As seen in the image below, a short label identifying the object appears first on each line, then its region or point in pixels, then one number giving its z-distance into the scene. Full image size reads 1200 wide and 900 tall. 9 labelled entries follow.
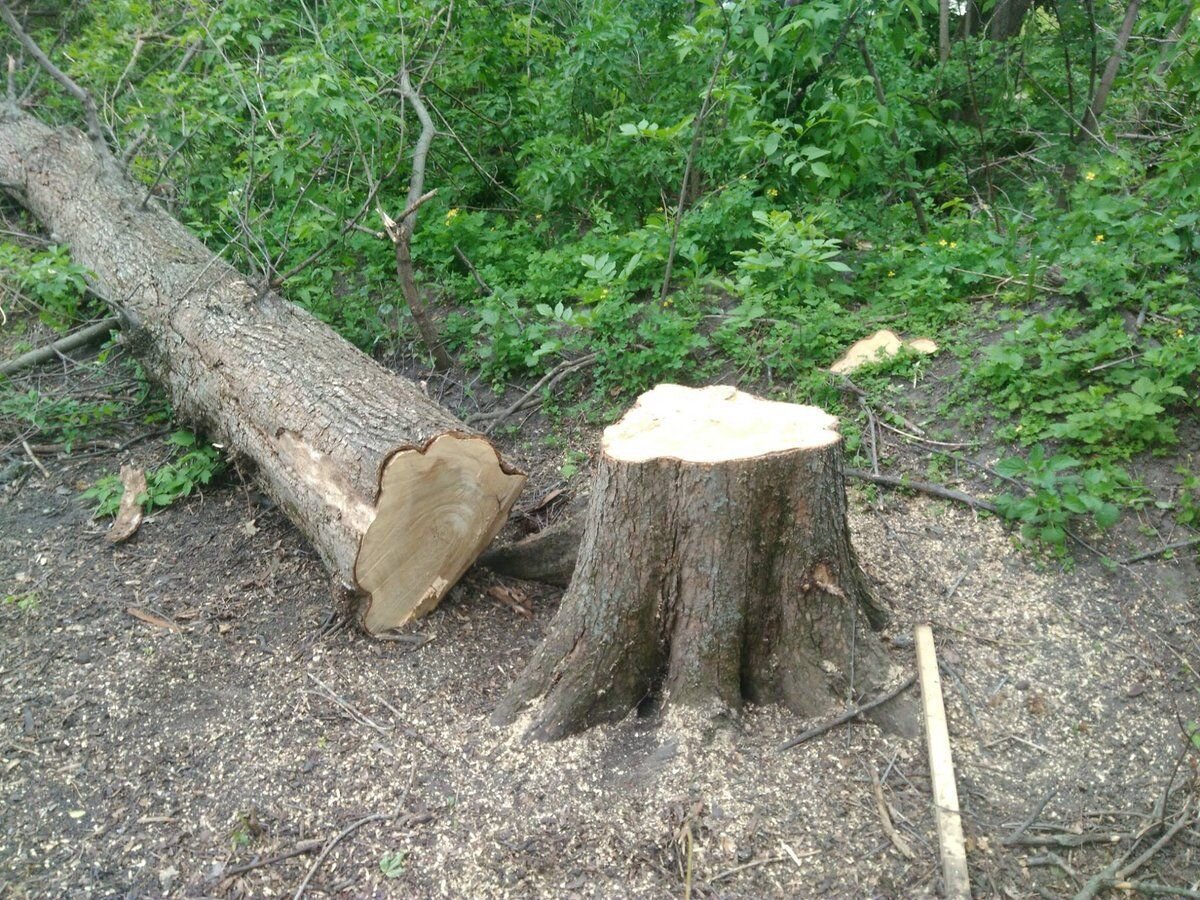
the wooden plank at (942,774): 2.04
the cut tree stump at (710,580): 2.36
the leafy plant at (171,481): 3.79
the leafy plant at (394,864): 2.21
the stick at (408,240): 4.25
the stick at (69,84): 4.98
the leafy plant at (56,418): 4.28
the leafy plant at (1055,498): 2.83
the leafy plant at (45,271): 3.96
